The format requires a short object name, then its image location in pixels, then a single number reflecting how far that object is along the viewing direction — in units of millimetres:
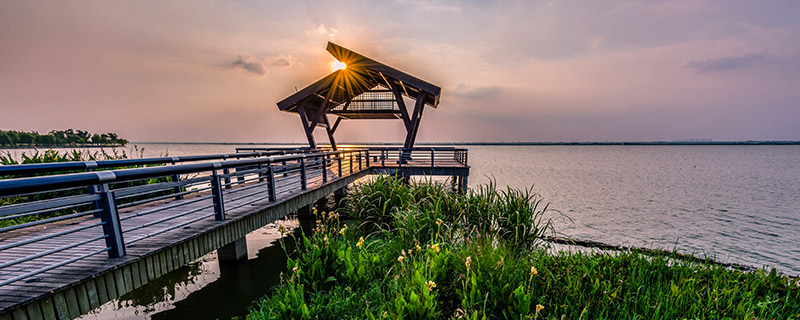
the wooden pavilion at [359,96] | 14617
